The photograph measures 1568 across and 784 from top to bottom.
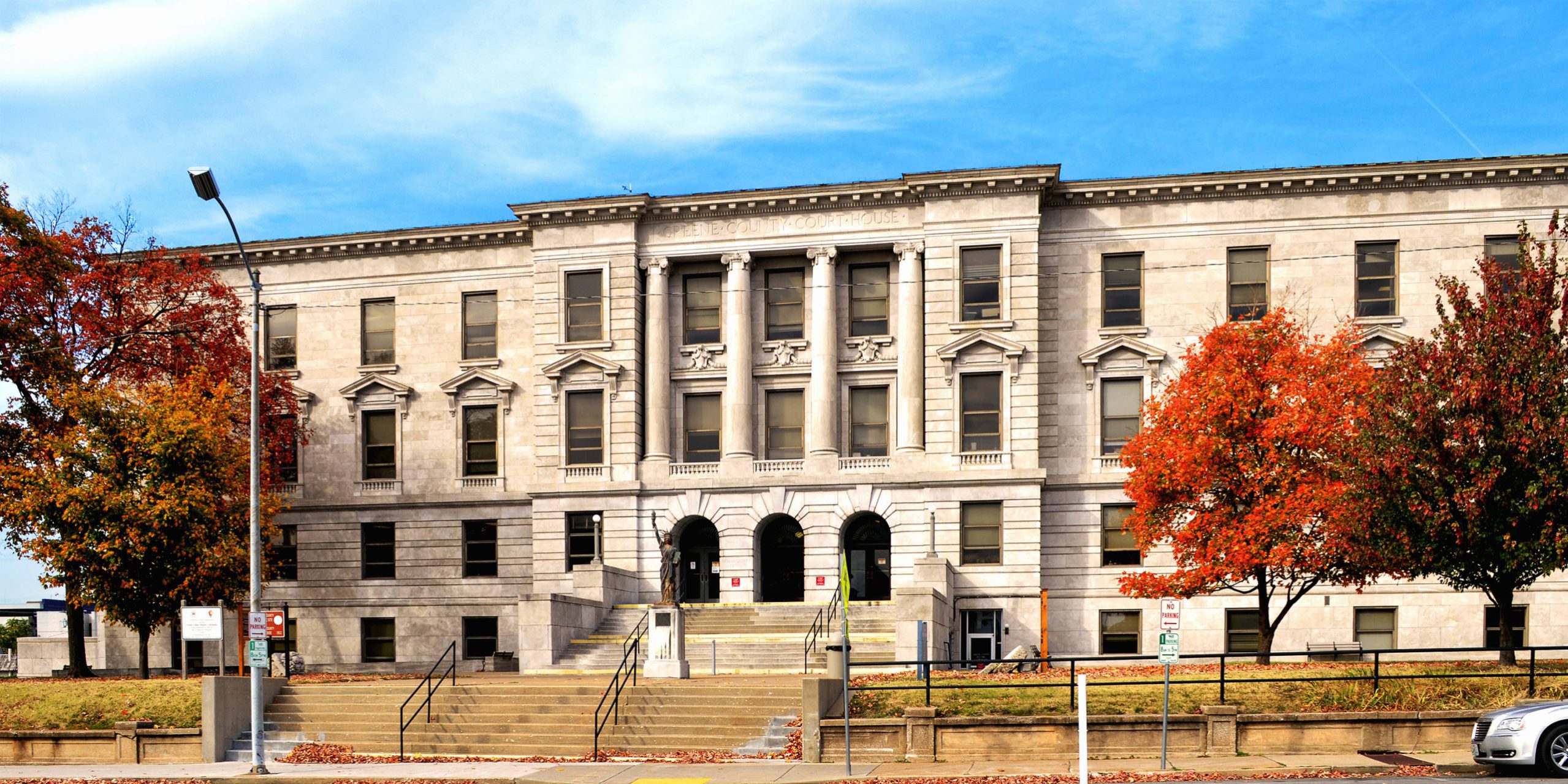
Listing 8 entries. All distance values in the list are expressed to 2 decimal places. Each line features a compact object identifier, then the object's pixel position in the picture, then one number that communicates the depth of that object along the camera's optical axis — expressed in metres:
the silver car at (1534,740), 19.80
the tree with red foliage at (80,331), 38.84
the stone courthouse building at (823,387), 44.19
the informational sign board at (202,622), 26.11
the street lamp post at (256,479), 24.73
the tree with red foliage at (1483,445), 26.55
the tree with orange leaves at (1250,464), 32.19
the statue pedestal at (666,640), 32.59
